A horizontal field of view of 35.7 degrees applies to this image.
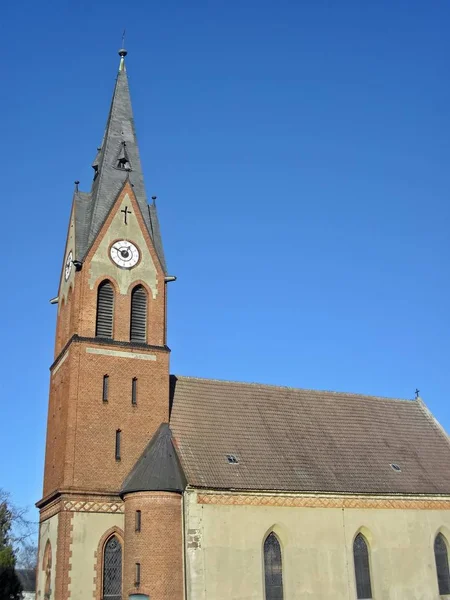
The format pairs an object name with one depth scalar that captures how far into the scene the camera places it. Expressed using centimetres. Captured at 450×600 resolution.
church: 2862
